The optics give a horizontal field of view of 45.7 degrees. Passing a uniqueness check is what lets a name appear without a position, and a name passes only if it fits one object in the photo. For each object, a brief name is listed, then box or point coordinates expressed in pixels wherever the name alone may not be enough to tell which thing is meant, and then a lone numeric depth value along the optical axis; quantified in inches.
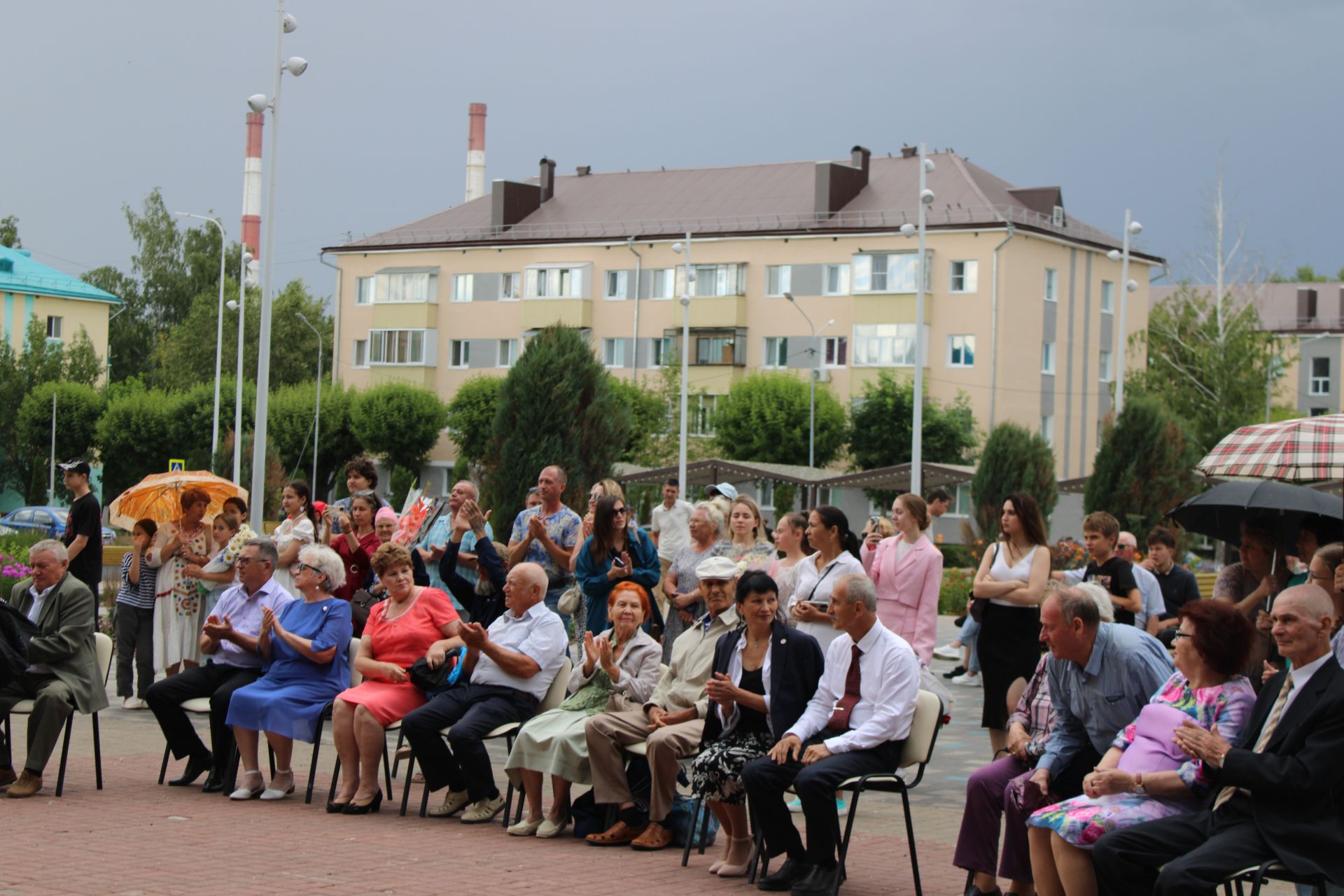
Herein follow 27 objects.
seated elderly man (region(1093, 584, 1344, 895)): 225.5
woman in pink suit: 403.2
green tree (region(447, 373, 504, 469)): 2317.9
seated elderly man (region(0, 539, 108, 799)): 386.9
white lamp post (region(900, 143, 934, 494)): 1157.7
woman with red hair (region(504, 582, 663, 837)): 350.3
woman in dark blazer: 313.4
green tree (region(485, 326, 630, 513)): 893.2
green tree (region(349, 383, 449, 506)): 2396.7
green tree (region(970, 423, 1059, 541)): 1606.8
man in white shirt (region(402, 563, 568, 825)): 366.6
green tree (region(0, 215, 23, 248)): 3371.1
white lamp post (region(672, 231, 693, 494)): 1521.9
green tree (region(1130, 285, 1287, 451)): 2436.0
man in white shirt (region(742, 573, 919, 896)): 296.2
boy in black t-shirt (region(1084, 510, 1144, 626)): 425.7
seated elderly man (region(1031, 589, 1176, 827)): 269.4
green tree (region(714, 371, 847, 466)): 2197.3
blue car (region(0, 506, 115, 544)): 1915.6
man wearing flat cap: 339.6
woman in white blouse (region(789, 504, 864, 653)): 370.6
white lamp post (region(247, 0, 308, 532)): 858.1
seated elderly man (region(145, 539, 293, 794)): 404.5
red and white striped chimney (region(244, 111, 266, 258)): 3181.6
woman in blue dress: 388.8
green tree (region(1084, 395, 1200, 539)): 1369.3
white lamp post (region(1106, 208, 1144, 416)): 1409.9
